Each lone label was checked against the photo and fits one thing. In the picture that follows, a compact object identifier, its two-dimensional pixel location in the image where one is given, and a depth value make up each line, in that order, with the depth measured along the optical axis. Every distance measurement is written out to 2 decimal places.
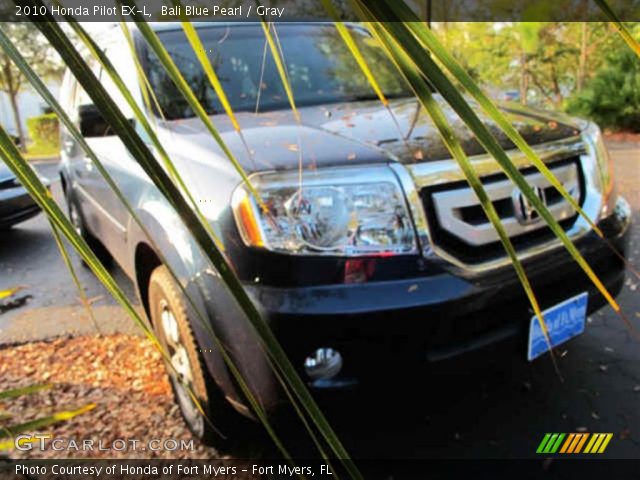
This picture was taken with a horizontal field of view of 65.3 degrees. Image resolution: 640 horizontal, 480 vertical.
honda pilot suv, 1.56
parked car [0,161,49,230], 4.95
